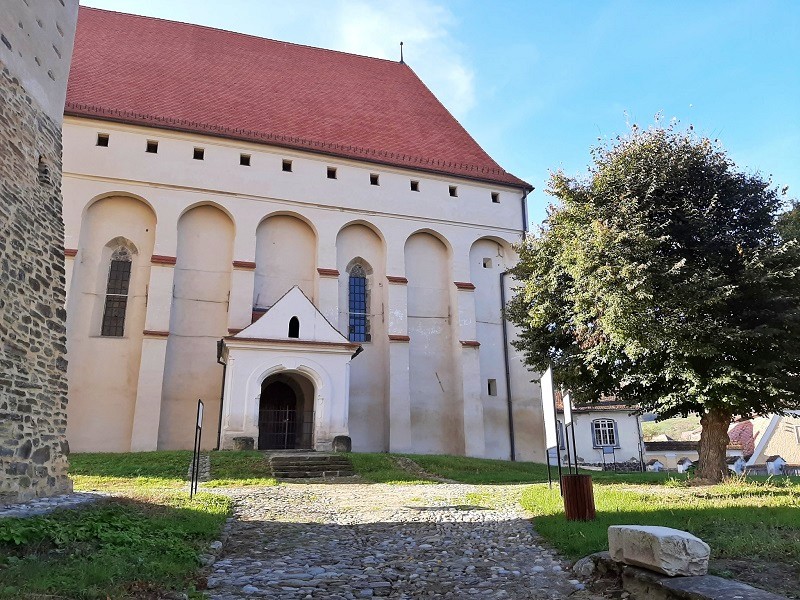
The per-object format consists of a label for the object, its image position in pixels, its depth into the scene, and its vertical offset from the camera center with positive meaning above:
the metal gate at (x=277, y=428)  20.27 +0.86
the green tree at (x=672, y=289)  10.56 +2.95
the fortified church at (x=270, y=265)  19.39 +6.98
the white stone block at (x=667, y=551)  4.07 -0.69
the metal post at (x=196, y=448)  9.23 +0.09
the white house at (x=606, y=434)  32.16 +0.88
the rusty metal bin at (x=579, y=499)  6.96 -0.56
